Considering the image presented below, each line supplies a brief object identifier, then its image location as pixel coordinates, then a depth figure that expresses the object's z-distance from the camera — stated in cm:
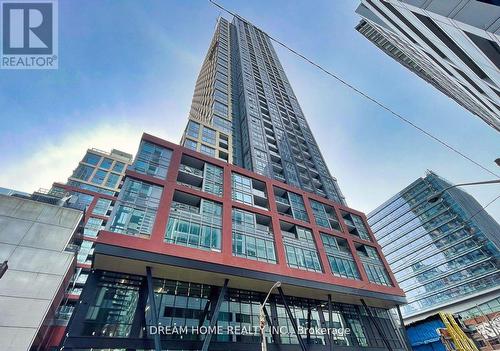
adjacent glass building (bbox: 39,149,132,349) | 2517
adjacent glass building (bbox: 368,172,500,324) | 5372
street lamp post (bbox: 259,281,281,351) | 1076
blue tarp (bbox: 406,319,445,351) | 2517
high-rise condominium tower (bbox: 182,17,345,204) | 4256
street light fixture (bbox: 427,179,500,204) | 766
